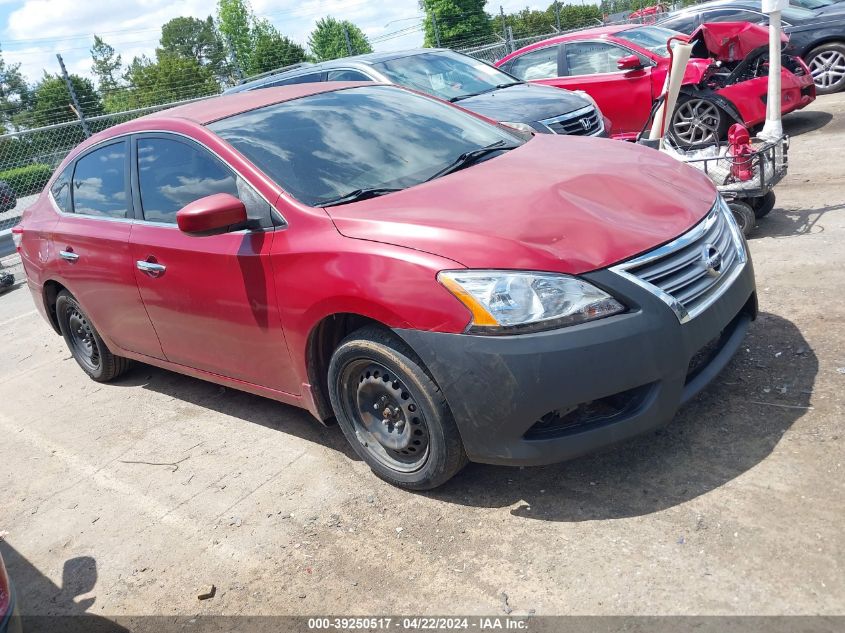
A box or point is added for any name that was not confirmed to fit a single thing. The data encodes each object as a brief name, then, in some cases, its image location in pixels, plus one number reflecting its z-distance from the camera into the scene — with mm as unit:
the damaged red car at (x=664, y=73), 8492
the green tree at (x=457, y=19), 42612
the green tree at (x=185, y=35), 100312
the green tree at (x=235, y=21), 74312
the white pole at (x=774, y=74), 6191
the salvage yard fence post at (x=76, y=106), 12811
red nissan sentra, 2887
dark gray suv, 7543
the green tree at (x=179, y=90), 20766
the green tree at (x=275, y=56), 35594
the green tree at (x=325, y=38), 77875
